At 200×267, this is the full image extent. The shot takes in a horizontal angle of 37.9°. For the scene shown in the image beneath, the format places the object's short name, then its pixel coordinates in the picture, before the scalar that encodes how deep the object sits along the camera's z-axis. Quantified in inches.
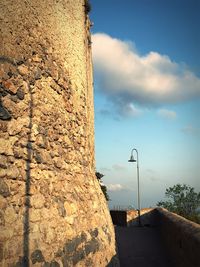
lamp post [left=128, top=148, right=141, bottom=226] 718.9
